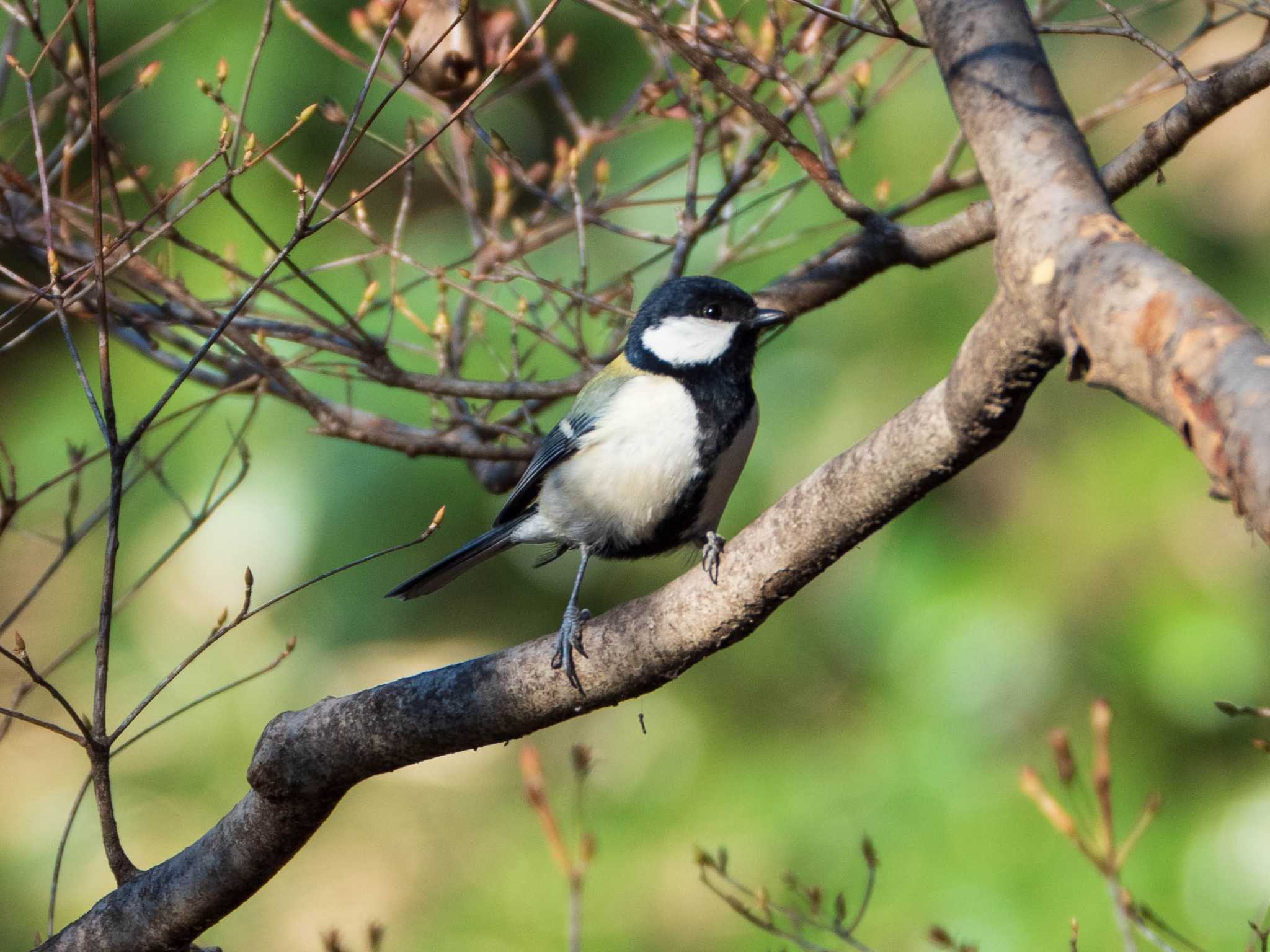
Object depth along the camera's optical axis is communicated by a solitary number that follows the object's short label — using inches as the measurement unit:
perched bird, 193.8
